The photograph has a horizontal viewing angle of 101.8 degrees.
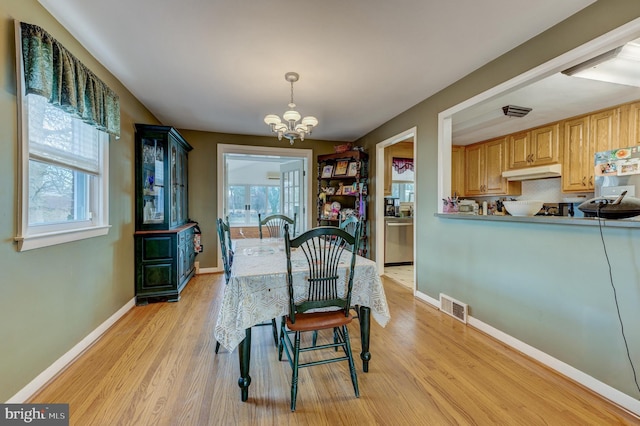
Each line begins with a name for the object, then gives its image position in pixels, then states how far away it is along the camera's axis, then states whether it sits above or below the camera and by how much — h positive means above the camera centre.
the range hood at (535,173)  3.51 +0.55
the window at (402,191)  5.56 +0.41
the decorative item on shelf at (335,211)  4.69 -0.02
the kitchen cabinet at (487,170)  4.31 +0.72
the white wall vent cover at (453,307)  2.59 -1.02
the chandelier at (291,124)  2.46 +0.88
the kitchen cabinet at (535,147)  3.56 +0.93
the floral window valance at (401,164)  5.32 +0.95
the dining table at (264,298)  1.50 -0.55
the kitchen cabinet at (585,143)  3.01 +0.82
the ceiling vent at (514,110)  3.08 +1.21
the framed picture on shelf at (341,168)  4.56 +0.75
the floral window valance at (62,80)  1.51 +0.88
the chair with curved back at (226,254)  1.89 -0.34
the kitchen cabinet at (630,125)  2.80 +0.94
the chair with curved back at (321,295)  1.50 -0.54
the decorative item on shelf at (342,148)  4.57 +1.09
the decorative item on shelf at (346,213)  4.61 -0.05
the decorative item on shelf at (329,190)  4.74 +0.37
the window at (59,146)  1.52 +0.47
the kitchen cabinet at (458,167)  5.01 +0.83
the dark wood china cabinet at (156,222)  3.10 -0.15
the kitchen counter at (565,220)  1.47 -0.07
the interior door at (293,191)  5.11 +0.41
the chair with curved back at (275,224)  3.25 -0.19
